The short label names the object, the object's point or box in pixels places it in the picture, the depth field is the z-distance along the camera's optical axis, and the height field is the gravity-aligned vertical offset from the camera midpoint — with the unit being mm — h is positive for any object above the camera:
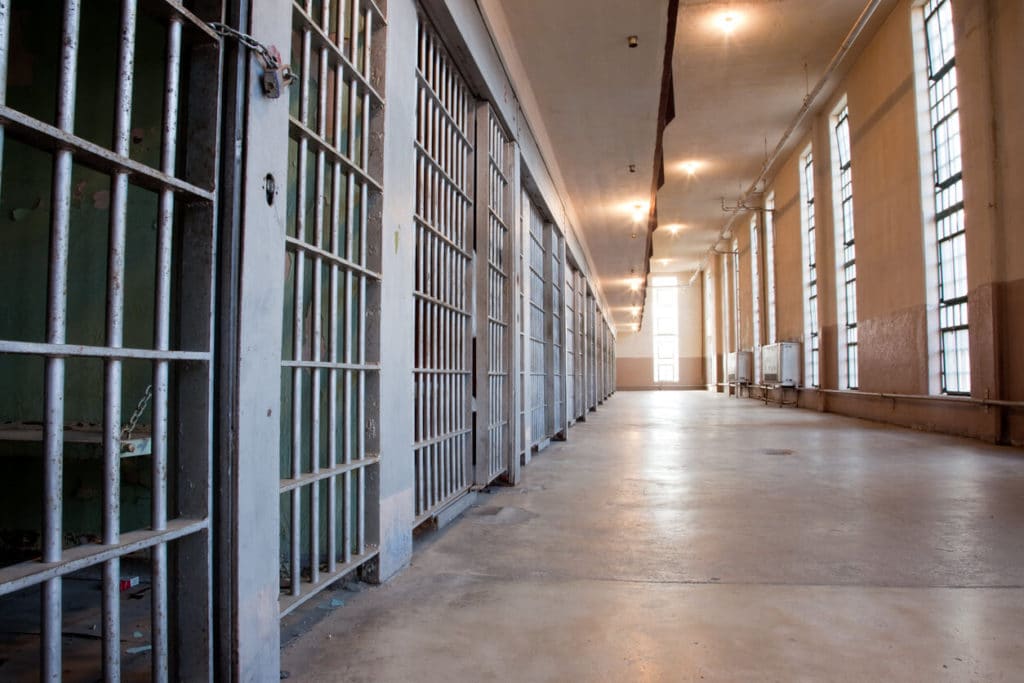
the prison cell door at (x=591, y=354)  18281 +453
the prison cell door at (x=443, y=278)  4020 +658
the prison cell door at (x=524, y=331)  6711 +430
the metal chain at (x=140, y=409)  3059 -180
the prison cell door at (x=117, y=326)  1374 +168
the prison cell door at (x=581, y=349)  14625 +491
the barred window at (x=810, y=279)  18031 +2550
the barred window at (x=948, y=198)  10367 +2840
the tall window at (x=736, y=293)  28141 +3390
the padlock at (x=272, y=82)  1954 +913
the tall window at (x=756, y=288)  23844 +3142
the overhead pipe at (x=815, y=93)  10609 +5922
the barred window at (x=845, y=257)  15469 +2731
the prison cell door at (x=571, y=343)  12719 +561
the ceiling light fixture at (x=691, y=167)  19095 +6237
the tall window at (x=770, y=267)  21641 +3581
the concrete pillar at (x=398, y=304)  3084 +344
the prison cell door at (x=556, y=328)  10016 +699
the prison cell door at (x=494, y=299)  5270 +649
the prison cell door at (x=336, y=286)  2405 +383
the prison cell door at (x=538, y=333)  8523 +534
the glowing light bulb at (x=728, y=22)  11429 +6414
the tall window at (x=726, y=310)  30672 +2843
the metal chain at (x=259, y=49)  1826 +990
